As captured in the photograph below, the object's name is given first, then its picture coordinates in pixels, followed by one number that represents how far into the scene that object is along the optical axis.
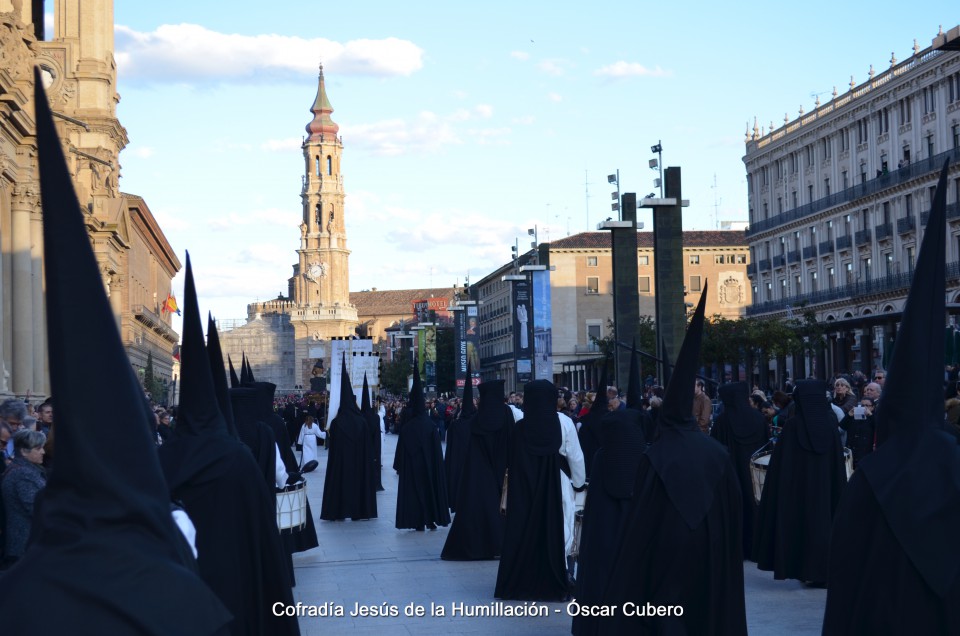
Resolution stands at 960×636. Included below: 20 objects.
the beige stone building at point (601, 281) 98.81
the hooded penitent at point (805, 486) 11.22
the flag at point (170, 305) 72.71
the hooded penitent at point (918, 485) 5.46
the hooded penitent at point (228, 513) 6.40
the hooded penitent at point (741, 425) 14.13
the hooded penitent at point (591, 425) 14.36
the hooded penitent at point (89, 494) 3.21
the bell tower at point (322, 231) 165.25
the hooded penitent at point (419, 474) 17.22
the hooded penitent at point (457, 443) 19.38
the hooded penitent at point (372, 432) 19.58
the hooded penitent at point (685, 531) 6.80
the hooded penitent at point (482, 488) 13.47
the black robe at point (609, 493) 8.76
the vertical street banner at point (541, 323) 39.81
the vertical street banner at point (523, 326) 41.66
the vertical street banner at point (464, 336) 61.78
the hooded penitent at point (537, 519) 10.84
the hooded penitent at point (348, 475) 19.20
